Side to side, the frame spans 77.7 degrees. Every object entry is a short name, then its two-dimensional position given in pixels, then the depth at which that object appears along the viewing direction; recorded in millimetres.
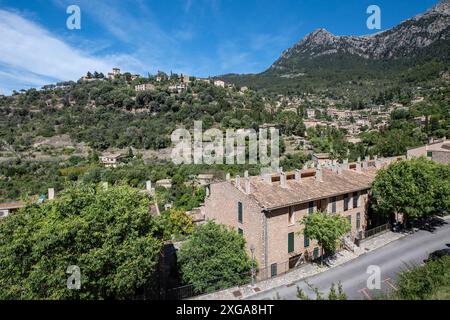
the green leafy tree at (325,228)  19719
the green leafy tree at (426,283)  8223
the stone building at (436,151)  38250
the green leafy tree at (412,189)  22844
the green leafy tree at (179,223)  32969
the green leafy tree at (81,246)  11945
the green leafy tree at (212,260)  18078
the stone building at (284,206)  20469
